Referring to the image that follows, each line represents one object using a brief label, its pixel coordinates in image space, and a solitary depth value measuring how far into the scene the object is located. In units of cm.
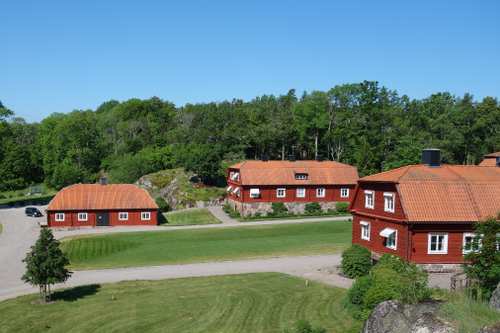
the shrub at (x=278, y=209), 5975
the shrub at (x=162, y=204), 6338
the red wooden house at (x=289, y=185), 5994
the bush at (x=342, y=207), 6007
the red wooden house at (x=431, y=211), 2948
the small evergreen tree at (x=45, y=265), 2668
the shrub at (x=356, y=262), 2956
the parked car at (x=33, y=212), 6238
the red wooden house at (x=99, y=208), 5500
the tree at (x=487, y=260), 2012
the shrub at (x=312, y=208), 6019
